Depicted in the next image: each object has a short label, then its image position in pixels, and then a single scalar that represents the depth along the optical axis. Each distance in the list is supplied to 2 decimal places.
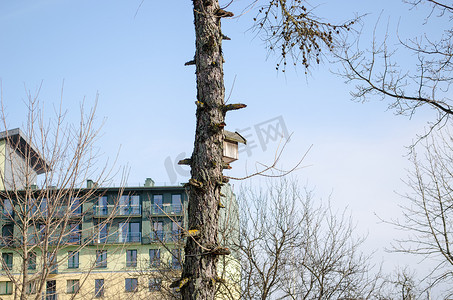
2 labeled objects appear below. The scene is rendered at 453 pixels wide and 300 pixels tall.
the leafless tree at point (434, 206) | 10.70
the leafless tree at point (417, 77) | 6.75
